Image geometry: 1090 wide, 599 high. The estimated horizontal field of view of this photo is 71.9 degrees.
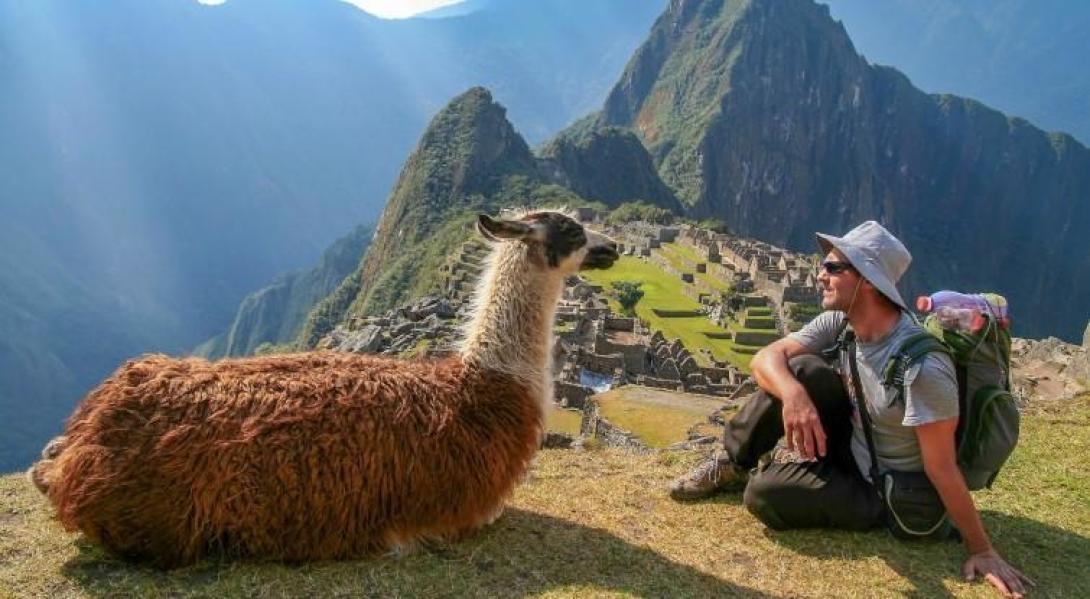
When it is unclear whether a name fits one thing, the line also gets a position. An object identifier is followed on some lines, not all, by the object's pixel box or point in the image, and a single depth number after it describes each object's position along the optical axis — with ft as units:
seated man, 10.04
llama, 9.87
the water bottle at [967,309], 10.48
